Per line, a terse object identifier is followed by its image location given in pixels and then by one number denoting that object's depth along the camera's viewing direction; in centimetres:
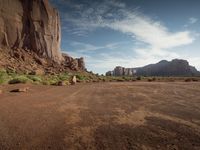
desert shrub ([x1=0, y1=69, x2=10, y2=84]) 1023
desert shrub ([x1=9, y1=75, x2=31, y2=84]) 1091
